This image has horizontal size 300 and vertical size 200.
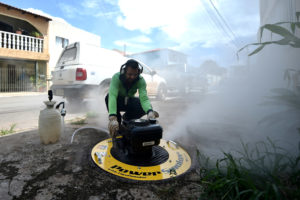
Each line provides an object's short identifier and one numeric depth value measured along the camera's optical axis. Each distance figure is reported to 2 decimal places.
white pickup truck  4.78
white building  13.95
